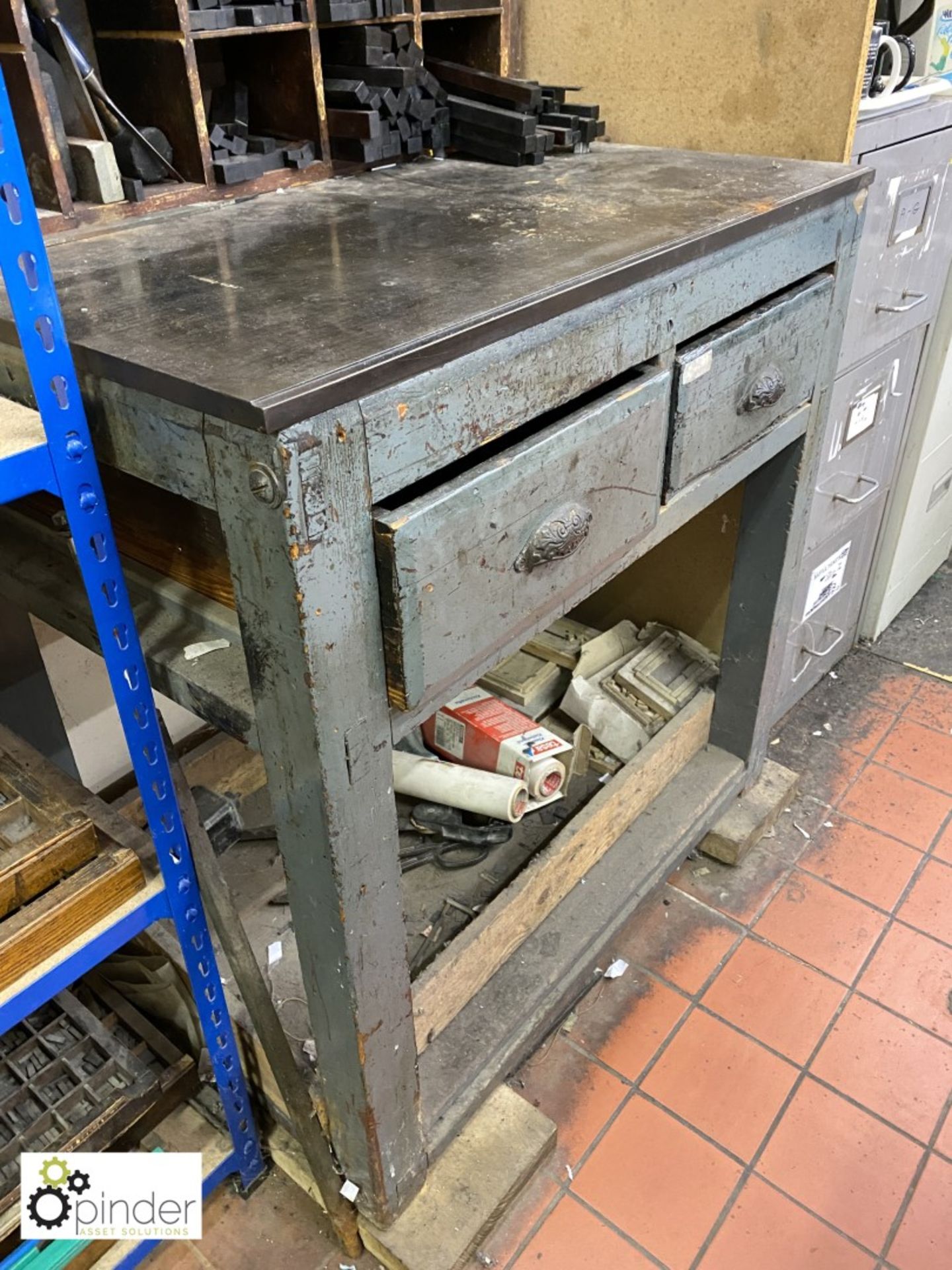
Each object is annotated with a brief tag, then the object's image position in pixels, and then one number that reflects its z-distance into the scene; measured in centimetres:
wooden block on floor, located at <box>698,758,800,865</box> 181
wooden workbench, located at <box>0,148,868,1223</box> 76
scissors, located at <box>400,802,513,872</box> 161
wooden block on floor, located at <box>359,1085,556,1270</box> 121
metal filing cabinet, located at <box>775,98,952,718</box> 165
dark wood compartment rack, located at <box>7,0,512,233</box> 109
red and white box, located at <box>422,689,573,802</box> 161
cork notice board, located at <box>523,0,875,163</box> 139
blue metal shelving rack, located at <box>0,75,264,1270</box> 68
